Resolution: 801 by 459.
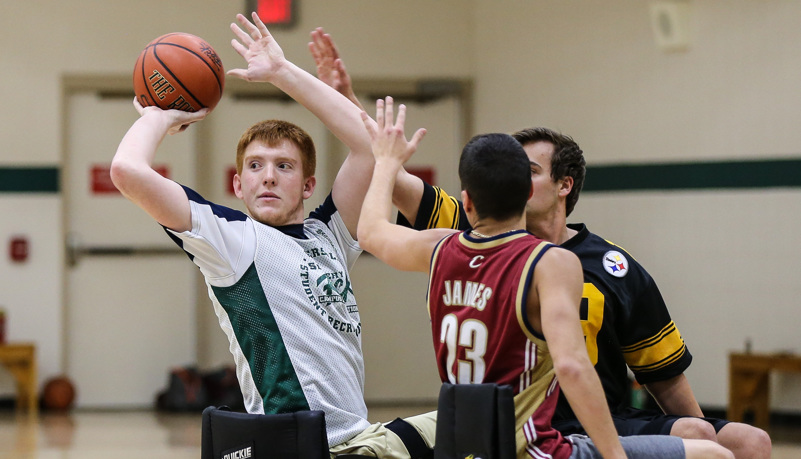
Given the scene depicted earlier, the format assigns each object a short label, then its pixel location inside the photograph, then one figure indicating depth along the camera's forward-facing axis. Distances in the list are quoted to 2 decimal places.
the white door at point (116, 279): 19.67
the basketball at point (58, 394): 19.02
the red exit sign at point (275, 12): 18.50
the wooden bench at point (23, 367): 18.66
